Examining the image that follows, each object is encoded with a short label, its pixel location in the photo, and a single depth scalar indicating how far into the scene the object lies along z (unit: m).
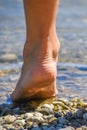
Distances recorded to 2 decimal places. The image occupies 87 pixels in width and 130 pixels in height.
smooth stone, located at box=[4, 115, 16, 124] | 2.37
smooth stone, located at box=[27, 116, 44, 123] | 2.35
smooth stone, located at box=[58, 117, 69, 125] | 2.33
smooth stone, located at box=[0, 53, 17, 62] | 4.09
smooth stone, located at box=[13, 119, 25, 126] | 2.34
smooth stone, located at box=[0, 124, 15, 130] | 2.27
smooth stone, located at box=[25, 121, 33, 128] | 2.31
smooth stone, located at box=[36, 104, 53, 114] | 2.50
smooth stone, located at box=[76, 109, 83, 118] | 2.42
